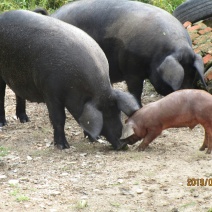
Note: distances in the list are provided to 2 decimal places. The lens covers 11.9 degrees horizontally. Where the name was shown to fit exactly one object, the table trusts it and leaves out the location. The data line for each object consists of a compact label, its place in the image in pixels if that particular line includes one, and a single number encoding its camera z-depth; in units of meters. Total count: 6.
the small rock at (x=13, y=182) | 8.34
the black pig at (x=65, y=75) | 9.82
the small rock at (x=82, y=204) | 7.48
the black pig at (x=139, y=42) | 11.27
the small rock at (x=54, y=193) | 7.92
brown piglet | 9.45
